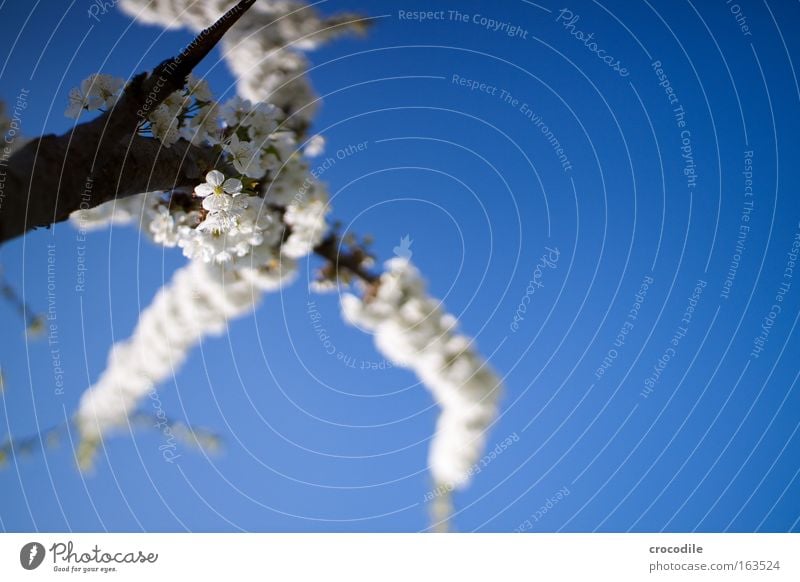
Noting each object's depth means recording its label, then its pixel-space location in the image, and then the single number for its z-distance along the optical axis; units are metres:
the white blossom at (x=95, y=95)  0.73
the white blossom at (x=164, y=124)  0.69
